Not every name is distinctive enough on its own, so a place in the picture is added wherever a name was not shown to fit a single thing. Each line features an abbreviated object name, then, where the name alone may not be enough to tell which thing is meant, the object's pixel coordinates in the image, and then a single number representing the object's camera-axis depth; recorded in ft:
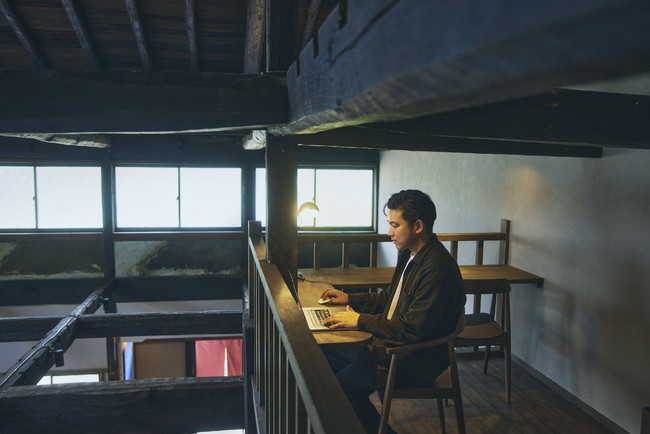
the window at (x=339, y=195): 28.73
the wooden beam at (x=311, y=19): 15.47
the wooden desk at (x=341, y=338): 7.11
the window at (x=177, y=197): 26.58
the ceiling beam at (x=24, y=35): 14.96
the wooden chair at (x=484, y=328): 9.77
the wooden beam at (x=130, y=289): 25.26
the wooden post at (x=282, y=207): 9.41
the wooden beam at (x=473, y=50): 1.22
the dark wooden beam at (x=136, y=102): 5.92
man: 7.07
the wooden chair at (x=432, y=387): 7.13
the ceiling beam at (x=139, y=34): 15.21
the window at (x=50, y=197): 25.49
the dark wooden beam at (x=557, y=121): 6.29
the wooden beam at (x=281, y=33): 8.93
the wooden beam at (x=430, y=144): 9.78
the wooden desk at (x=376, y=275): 11.97
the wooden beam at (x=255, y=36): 14.93
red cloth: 29.84
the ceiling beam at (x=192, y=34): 15.29
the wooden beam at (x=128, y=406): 10.84
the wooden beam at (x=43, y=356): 11.98
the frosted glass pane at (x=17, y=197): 25.40
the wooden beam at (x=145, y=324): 16.03
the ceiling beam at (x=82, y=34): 15.02
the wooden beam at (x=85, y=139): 16.28
